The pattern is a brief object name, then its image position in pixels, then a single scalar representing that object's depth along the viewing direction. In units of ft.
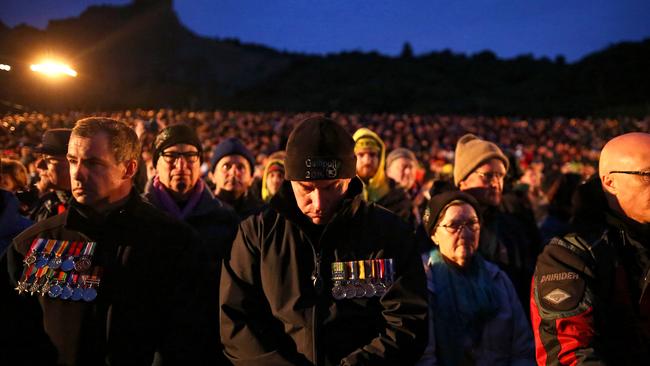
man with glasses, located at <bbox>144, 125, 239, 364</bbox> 11.78
